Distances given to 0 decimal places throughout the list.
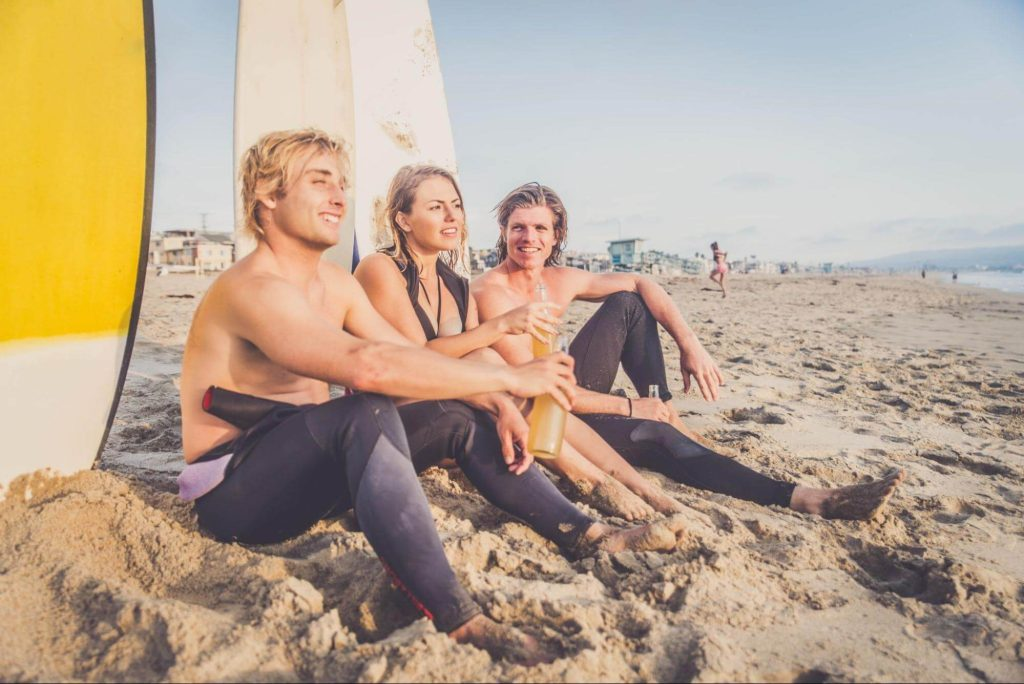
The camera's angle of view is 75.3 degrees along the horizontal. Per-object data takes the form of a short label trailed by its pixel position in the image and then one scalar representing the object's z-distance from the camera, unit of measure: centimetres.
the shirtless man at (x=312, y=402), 151
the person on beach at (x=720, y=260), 1828
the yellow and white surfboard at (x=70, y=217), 208
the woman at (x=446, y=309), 232
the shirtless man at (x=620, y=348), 254
